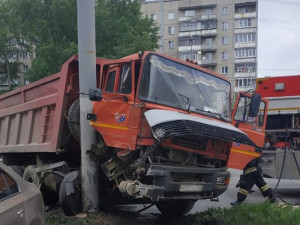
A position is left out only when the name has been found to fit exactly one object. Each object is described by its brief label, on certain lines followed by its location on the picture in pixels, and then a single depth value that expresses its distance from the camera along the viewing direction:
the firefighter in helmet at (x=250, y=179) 8.02
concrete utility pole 6.15
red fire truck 9.03
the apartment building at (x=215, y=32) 67.31
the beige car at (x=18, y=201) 3.49
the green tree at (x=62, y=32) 17.38
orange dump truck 5.12
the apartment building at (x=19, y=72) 27.97
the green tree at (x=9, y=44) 22.57
